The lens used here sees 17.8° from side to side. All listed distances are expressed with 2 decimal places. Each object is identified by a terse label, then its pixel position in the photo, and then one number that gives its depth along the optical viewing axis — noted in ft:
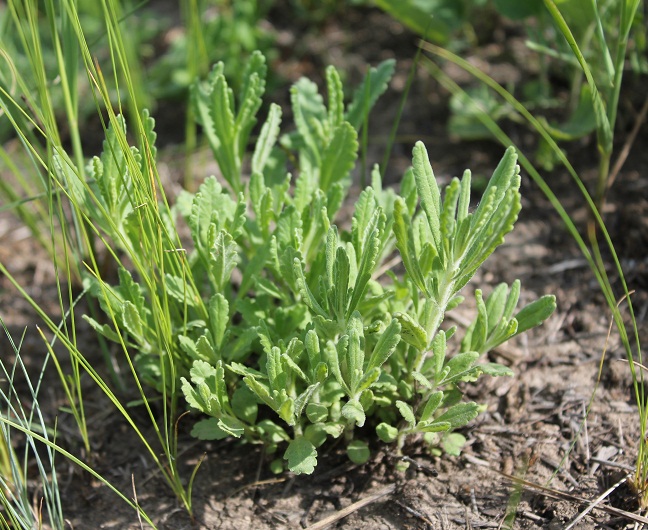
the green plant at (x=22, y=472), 2.76
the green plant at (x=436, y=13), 3.36
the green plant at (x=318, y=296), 2.71
